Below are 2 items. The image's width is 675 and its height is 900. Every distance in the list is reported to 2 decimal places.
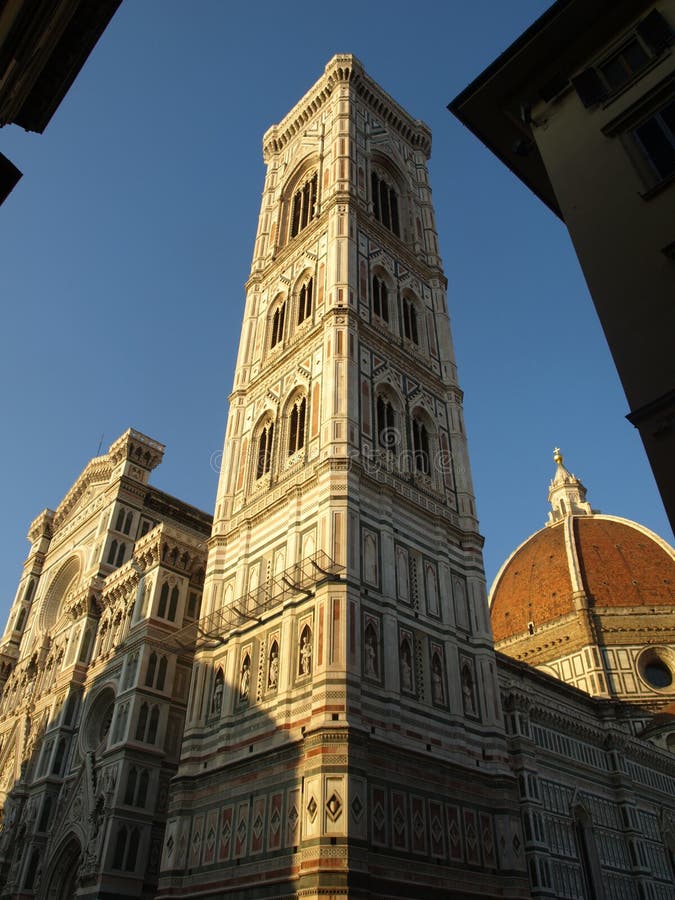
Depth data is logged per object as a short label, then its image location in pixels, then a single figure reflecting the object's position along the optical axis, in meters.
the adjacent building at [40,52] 10.86
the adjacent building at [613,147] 10.83
